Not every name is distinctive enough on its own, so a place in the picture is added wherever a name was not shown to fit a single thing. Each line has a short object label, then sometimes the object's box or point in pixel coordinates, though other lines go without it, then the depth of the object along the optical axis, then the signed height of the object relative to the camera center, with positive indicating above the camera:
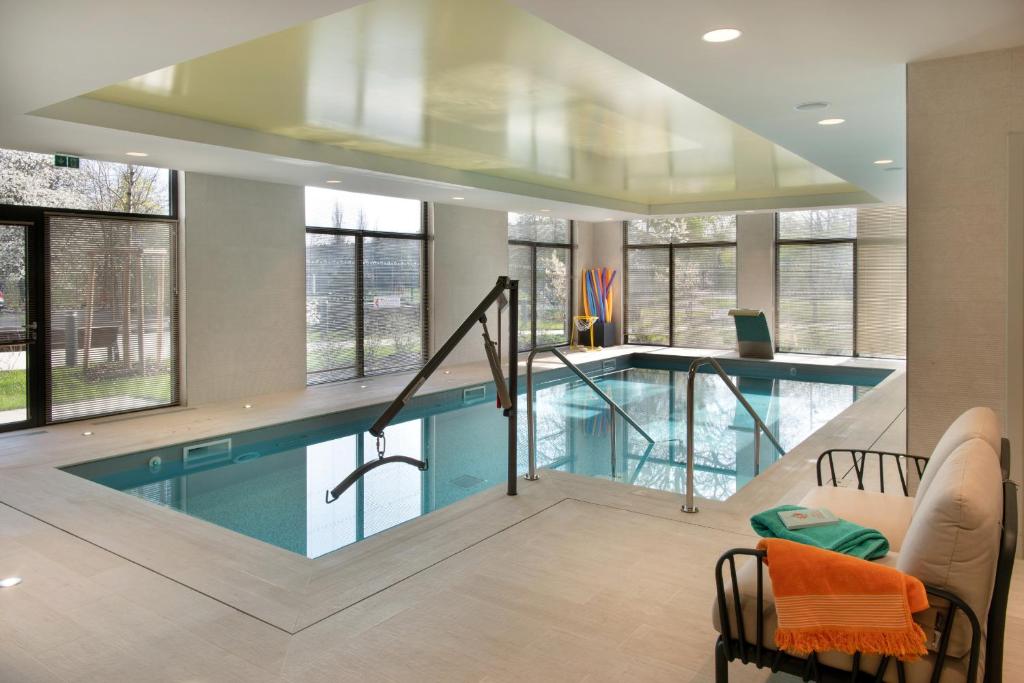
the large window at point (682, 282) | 13.87 +0.60
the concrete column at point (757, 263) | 13.20 +0.87
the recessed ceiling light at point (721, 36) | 3.32 +1.22
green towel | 2.44 -0.72
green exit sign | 6.64 +1.33
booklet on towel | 2.56 -0.69
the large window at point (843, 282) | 12.32 +0.52
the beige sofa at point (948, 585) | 1.89 -0.70
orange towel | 1.87 -0.73
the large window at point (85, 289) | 6.69 +0.24
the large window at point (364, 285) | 9.68 +0.39
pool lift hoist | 4.12 -0.37
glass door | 6.62 -0.09
